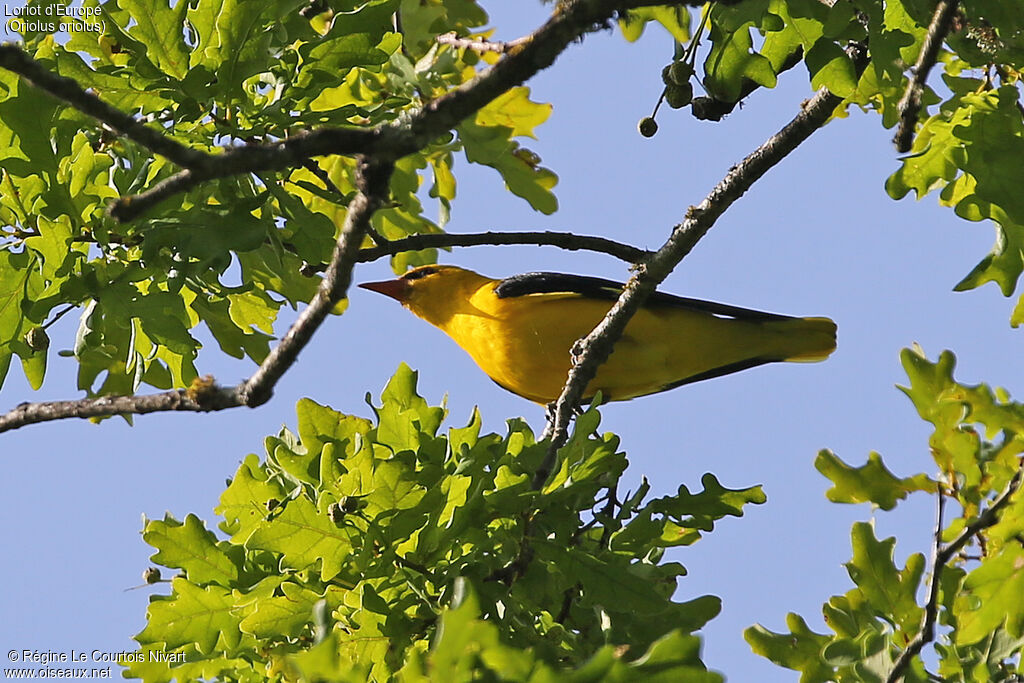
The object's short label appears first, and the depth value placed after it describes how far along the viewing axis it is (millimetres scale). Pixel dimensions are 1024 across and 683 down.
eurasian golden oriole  11336
